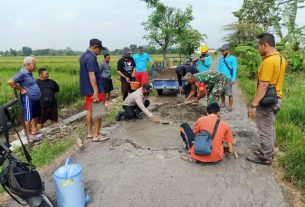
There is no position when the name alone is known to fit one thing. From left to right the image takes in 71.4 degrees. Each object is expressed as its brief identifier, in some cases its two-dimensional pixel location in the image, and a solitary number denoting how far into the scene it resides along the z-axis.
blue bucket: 2.40
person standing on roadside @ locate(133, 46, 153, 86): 6.86
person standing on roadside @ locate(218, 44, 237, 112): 5.56
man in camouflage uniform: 5.22
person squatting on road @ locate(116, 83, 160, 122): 4.90
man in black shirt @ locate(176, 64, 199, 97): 6.06
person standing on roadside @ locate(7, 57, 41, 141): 4.23
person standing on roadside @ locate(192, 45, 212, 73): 6.36
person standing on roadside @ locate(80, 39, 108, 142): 3.81
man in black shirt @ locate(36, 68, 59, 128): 5.03
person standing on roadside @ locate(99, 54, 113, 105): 6.97
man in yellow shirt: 3.10
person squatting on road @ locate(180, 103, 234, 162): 3.28
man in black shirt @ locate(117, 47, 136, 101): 6.34
